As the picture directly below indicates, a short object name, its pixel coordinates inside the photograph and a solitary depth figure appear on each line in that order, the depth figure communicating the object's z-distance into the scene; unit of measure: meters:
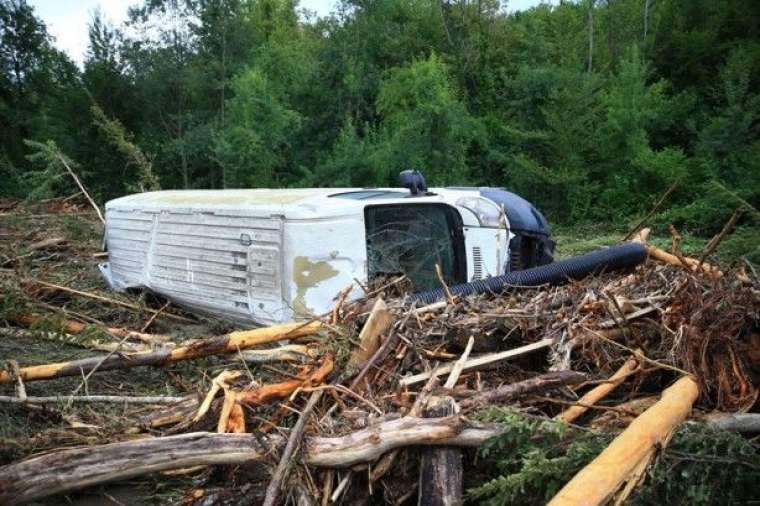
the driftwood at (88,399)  3.11
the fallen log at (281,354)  3.36
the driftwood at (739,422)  2.42
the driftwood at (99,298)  5.41
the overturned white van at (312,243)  4.28
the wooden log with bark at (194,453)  2.29
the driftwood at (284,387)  2.83
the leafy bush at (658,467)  1.96
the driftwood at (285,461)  2.13
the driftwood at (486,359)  2.85
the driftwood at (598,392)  2.61
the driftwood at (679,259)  3.43
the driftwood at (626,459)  1.71
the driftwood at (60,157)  10.38
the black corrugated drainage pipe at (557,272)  4.21
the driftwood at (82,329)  4.39
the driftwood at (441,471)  2.17
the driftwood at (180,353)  3.46
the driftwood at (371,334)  2.97
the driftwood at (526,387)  2.56
